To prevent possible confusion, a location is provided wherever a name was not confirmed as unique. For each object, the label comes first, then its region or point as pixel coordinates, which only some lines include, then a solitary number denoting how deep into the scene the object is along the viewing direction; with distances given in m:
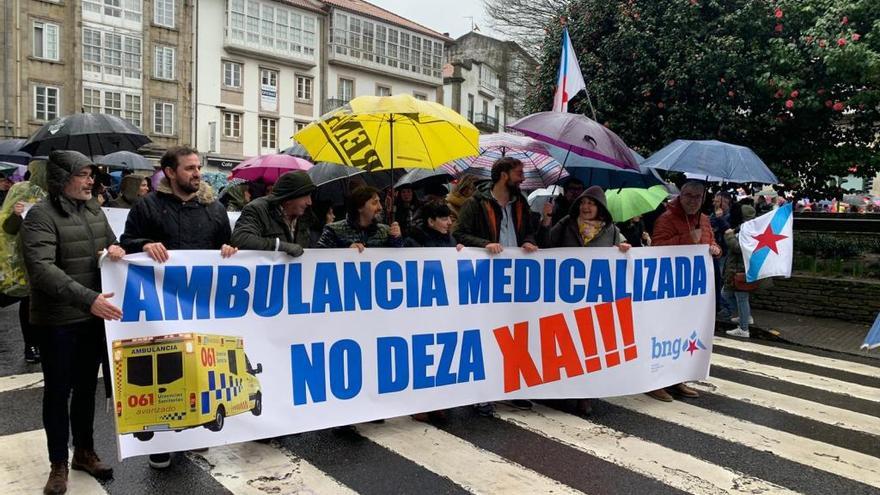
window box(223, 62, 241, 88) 38.97
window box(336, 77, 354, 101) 44.78
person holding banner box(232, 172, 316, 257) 4.47
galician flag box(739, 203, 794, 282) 7.04
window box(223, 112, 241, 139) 39.19
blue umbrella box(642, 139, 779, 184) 6.63
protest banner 3.94
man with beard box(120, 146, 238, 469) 4.06
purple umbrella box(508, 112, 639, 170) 5.22
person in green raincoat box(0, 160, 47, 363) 5.32
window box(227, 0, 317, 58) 38.94
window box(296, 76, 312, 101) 42.78
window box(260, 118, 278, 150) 41.12
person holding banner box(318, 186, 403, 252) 4.89
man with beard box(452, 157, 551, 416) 5.46
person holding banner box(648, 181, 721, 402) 6.07
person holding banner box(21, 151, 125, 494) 3.53
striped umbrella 8.56
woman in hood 5.55
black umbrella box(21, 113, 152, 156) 7.95
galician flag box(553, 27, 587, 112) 7.40
